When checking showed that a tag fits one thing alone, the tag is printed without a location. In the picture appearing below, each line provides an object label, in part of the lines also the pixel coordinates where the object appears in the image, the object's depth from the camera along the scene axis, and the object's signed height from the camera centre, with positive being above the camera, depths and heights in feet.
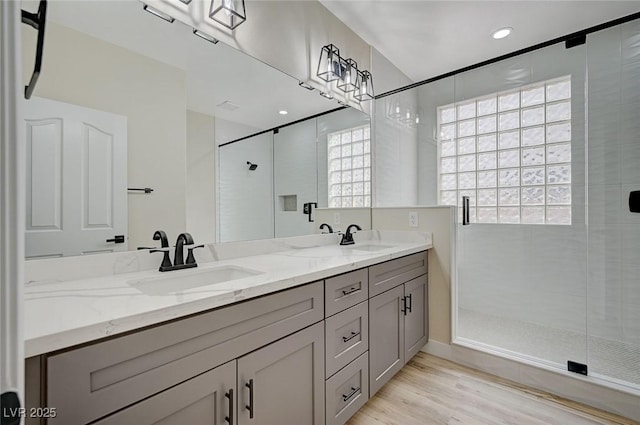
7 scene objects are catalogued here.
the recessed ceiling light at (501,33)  7.66 +4.76
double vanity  2.20 -1.23
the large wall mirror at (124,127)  3.36 +1.18
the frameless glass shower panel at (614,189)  7.05 +0.56
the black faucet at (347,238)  7.58 -0.64
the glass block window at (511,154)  7.98 +1.70
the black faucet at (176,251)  4.14 -0.53
